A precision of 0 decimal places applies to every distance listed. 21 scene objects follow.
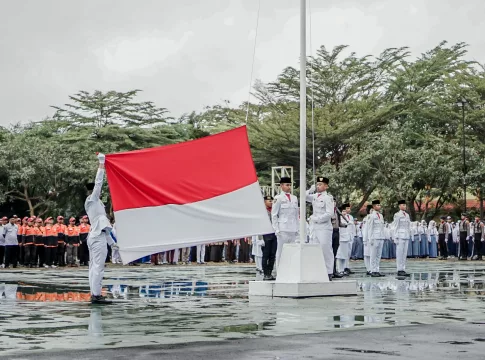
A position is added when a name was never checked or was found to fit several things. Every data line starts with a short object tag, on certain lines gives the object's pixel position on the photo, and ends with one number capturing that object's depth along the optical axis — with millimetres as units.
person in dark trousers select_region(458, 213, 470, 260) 40856
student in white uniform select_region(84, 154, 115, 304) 13859
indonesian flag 12953
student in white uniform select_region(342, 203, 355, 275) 23859
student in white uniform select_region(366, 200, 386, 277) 23281
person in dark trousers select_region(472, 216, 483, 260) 40156
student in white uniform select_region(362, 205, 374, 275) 23938
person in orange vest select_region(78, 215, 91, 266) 32562
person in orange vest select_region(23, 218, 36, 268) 30938
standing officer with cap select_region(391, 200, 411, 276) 22859
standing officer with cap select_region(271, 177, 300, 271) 17781
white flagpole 14812
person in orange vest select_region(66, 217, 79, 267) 31922
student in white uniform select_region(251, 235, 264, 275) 24375
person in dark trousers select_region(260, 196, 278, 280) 17969
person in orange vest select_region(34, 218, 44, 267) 31219
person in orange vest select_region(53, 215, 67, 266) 31844
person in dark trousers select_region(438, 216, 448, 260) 42500
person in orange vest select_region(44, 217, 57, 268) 31219
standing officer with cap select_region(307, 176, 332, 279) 17562
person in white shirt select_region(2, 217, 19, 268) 30344
